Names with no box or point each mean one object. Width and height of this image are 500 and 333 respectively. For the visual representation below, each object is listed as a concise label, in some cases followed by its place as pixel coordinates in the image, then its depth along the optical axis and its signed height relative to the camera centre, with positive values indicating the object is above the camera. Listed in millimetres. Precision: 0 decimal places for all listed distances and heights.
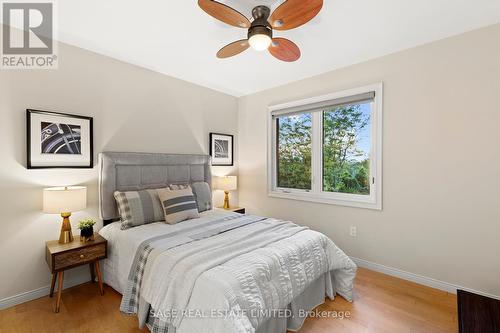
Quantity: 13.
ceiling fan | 1550 +1018
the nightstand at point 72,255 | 2018 -798
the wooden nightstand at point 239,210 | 3750 -705
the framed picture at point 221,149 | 3875 +261
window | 2863 +219
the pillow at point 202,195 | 3126 -409
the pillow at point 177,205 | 2574 -448
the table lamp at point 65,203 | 2080 -336
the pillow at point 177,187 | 2952 -279
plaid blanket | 1851 -689
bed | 1396 -731
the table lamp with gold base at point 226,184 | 3775 -314
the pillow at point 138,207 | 2428 -448
